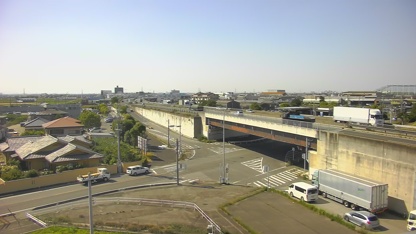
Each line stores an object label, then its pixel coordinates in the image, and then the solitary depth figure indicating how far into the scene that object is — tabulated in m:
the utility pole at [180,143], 44.46
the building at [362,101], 104.50
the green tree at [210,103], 95.64
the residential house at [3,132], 48.38
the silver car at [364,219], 18.16
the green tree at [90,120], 60.16
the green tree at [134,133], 45.50
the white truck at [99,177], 28.16
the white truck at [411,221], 17.77
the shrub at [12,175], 26.39
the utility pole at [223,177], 28.22
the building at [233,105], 86.54
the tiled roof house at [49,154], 30.56
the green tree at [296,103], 92.44
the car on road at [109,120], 81.82
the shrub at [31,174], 26.98
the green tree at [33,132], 46.88
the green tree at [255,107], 79.06
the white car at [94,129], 58.80
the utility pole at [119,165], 31.67
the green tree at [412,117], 50.91
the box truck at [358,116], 33.88
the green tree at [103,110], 104.94
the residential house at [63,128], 47.72
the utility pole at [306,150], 31.80
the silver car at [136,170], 31.02
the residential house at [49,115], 64.94
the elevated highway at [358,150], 21.02
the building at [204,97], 154.05
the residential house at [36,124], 54.73
